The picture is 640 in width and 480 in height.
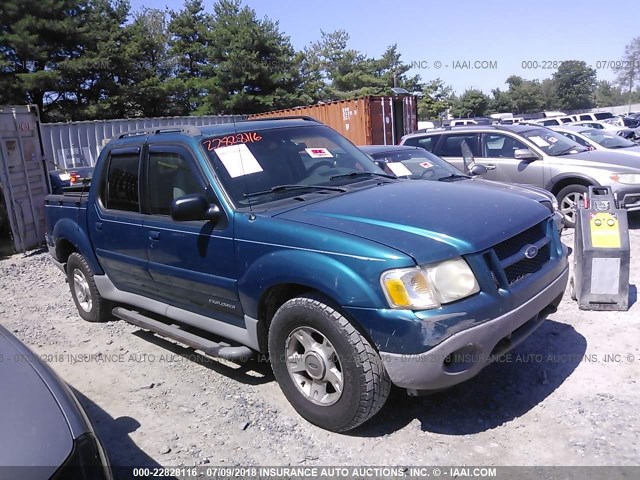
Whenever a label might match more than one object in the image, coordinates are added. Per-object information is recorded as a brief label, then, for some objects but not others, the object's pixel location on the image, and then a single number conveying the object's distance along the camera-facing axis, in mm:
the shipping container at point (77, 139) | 16953
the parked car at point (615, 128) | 22141
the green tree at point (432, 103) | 55094
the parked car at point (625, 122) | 29984
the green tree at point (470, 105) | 56222
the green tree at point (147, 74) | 31938
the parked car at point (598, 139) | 10341
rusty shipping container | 14898
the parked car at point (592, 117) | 31073
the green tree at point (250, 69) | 33156
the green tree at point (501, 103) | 65638
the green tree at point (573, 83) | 73638
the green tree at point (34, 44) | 27281
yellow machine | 4816
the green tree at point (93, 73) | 29000
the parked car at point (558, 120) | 27075
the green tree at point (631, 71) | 79250
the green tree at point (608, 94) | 90875
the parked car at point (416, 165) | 6988
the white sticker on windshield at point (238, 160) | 3822
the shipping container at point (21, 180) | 9633
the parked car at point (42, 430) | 1849
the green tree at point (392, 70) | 50938
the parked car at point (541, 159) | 8133
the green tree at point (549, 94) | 72375
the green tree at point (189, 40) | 37906
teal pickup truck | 2855
